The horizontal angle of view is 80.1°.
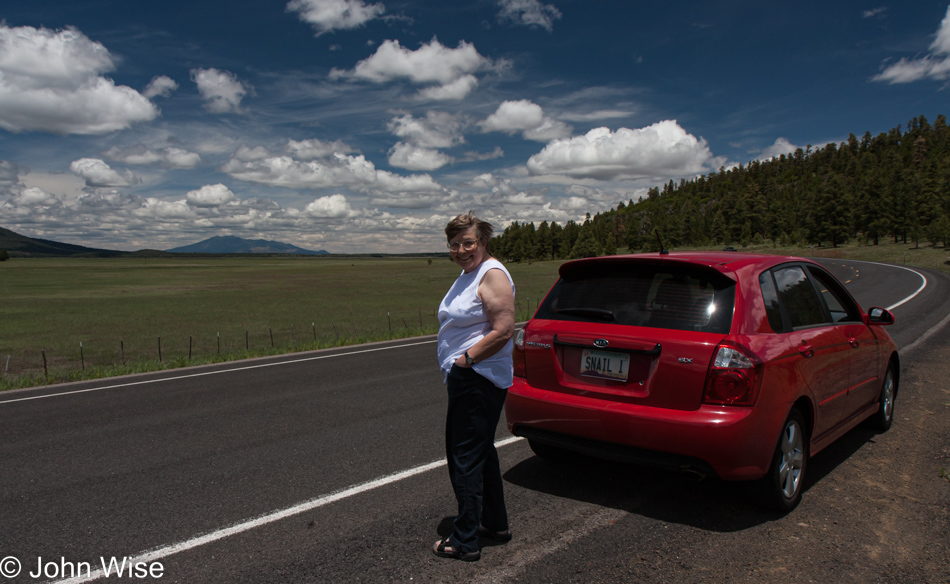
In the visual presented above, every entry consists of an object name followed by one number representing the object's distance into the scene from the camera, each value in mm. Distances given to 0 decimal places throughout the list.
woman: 2831
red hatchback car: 3301
